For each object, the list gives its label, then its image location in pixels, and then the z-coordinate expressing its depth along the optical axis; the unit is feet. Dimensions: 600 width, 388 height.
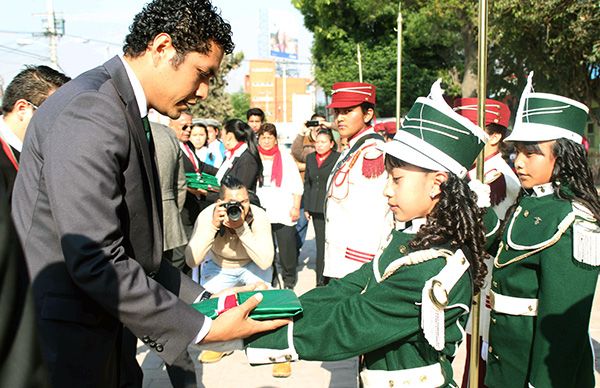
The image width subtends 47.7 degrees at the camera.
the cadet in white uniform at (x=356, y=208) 13.41
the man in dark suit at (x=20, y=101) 11.36
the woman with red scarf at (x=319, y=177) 24.54
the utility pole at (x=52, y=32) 88.74
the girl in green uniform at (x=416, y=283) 7.29
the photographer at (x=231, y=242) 15.88
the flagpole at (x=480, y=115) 10.36
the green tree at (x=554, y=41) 48.29
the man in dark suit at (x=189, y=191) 21.07
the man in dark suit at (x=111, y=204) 6.41
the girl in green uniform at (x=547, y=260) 9.24
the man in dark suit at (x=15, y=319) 3.00
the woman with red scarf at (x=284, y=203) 24.32
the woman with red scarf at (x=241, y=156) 23.95
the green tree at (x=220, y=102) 94.79
